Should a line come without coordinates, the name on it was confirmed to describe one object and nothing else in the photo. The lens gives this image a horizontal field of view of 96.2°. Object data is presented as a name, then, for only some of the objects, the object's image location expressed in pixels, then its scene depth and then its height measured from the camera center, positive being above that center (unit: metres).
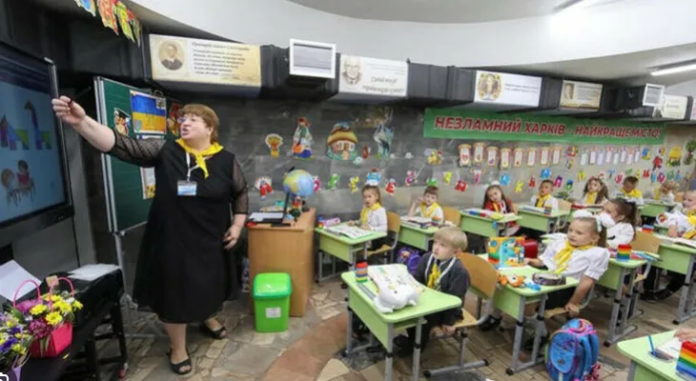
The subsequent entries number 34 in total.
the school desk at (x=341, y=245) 3.17 -1.03
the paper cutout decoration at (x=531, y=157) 5.16 -0.07
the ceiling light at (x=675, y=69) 3.79 +1.10
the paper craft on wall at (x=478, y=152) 4.71 -0.01
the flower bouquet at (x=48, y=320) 1.20 -0.71
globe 3.19 -0.37
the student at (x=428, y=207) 3.86 -0.73
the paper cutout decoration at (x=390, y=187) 4.25 -0.52
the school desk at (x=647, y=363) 1.30 -0.88
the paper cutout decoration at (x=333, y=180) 3.94 -0.41
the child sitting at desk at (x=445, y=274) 2.05 -0.84
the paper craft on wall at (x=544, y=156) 5.27 -0.05
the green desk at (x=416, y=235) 3.51 -1.00
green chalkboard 2.10 -0.26
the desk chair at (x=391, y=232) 3.62 -1.01
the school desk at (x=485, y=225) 3.89 -0.94
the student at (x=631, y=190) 5.11 -0.58
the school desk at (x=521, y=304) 2.10 -1.07
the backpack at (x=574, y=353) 1.98 -1.28
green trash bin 2.50 -1.27
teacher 1.90 -0.50
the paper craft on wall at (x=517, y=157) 5.03 -0.07
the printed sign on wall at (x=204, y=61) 2.49 +0.69
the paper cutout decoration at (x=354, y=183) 4.05 -0.45
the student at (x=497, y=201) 4.29 -0.68
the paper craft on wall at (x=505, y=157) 4.93 -0.08
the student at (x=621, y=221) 3.01 -0.66
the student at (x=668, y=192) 5.46 -0.63
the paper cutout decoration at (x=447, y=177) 4.59 -0.39
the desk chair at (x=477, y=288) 2.10 -0.98
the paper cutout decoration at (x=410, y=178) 4.34 -0.39
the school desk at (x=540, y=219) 4.34 -0.93
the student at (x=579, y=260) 2.27 -0.79
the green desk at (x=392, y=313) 1.73 -0.91
